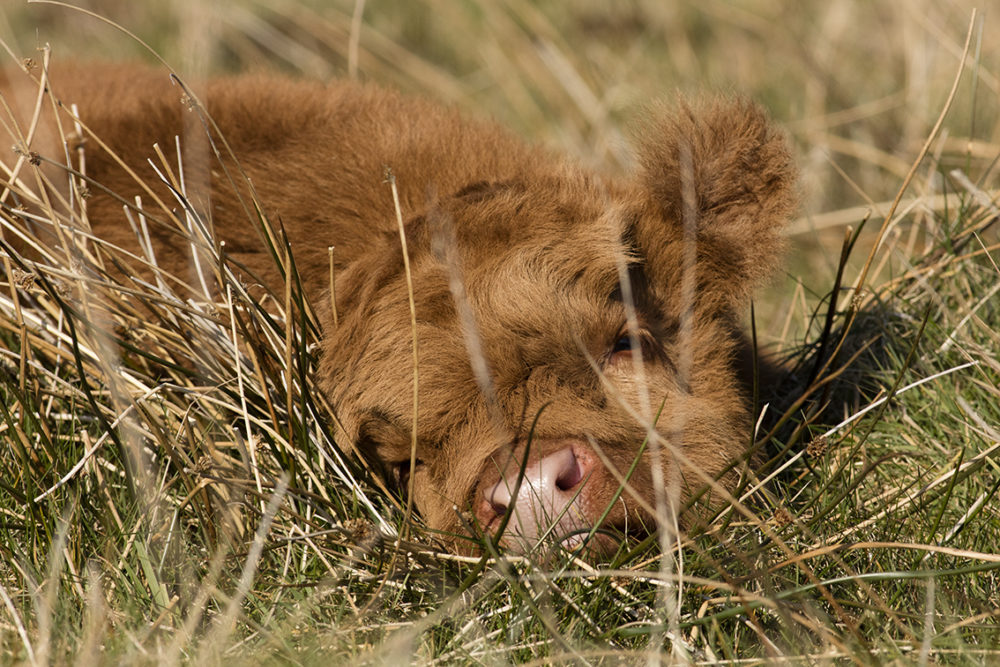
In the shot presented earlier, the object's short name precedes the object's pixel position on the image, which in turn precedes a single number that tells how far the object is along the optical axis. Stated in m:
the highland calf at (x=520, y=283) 6.39
